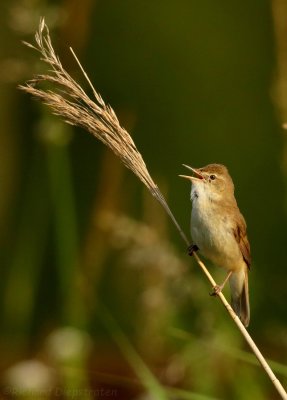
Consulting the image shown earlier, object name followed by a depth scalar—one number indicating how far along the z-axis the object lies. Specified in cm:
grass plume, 616
